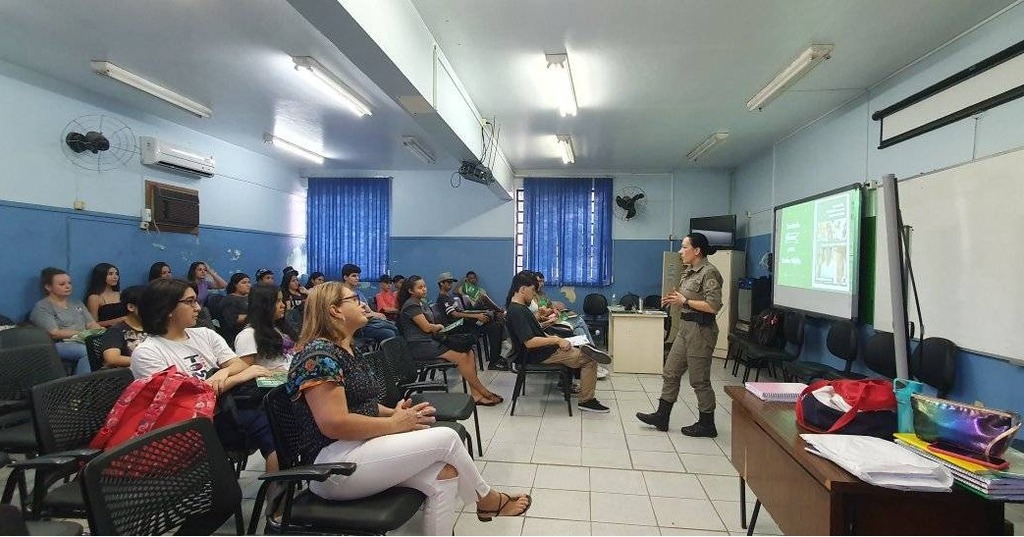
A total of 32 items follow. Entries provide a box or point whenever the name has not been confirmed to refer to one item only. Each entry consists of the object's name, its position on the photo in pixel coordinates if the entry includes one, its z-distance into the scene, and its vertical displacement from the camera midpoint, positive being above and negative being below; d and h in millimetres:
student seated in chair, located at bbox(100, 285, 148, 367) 2514 -517
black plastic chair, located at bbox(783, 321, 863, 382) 4017 -810
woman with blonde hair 1678 -700
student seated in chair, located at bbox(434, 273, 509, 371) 5820 -860
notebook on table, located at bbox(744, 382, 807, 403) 2086 -596
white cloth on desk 1233 -573
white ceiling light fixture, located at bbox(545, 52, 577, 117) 3570 +1577
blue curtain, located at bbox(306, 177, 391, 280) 8234 +447
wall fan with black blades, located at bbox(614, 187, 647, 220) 7812 +1052
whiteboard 2709 +131
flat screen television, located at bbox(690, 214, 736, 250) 6773 +502
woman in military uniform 3508 -550
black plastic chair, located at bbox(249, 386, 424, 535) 1540 -891
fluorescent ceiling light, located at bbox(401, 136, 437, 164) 5999 +1539
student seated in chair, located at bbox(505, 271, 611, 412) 3969 -787
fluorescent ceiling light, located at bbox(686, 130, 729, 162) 5698 +1622
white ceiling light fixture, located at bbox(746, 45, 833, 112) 3354 +1575
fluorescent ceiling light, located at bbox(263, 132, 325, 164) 6057 +1543
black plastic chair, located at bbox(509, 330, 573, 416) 4027 -968
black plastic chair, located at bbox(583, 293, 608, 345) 7562 -868
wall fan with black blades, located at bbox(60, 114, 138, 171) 4504 +1127
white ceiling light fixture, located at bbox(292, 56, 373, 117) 3631 +1537
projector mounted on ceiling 5113 +1011
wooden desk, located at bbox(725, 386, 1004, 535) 1314 -719
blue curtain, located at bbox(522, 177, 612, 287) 7945 +564
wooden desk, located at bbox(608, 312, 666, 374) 5660 -1018
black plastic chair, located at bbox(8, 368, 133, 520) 1604 -731
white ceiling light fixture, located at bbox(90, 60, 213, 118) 3848 +1554
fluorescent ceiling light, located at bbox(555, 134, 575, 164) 5805 +1568
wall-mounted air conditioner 5180 +1137
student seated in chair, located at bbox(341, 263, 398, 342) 5438 -883
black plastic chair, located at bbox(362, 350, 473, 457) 2544 -768
